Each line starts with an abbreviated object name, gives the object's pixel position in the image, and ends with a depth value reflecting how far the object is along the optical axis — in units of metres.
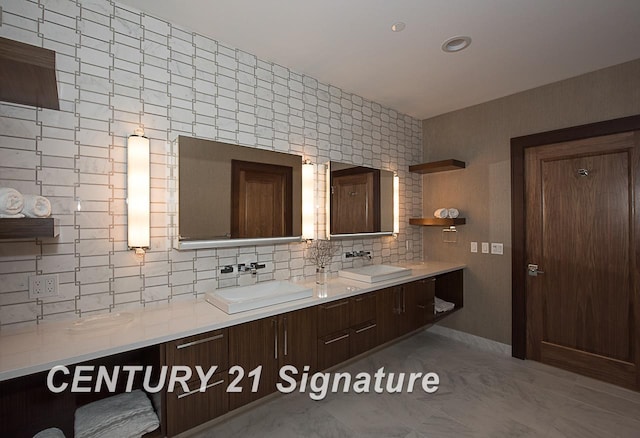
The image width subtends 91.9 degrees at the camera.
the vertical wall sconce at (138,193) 1.87
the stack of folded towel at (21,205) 1.23
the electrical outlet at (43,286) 1.63
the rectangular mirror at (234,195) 2.12
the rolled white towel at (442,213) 3.60
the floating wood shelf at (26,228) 1.22
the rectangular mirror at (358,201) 2.99
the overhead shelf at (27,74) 1.20
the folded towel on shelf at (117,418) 1.51
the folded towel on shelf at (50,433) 1.56
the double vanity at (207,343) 1.45
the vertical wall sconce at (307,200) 2.77
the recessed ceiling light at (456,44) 2.22
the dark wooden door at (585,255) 2.59
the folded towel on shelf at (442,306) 3.38
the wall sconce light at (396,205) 3.59
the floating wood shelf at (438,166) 3.48
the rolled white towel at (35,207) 1.32
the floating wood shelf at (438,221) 3.46
